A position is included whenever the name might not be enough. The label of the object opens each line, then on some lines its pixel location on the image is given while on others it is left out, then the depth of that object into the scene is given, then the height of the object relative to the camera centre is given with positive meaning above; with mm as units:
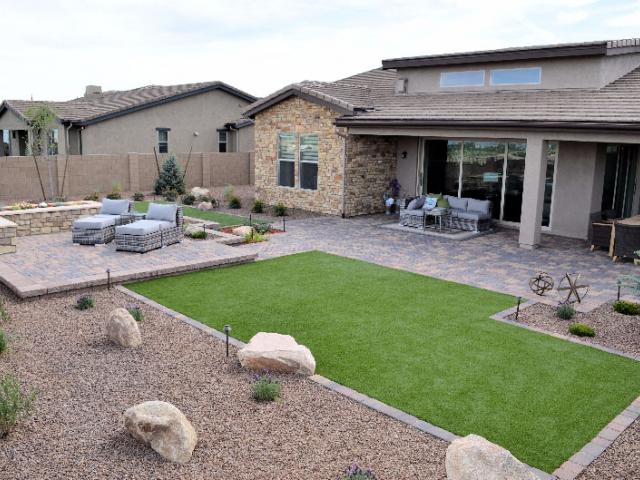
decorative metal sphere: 10666 -2302
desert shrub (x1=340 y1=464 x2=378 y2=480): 4871 -2625
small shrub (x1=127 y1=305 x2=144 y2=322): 8977 -2498
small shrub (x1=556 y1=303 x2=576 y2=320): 9586 -2507
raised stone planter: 14508 -1814
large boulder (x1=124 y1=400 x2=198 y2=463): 5359 -2550
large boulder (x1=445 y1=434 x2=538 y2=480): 4629 -2410
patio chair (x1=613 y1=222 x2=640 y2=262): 13422 -1915
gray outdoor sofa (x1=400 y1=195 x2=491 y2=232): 16938 -1760
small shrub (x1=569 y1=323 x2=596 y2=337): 8844 -2574
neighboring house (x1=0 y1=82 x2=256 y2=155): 27625 +1152
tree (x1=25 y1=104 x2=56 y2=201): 22484 +828
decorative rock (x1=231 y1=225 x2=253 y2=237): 15538 -2165
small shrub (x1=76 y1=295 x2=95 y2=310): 9586 -2505
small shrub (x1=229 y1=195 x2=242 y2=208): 21594 -1951
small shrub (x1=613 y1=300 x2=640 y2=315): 9836 -2488
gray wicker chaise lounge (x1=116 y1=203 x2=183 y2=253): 12797 -1831
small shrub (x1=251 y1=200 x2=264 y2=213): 20594 -2046
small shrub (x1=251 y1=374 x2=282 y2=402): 6512 -2609
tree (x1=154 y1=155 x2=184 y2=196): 25359 -1385
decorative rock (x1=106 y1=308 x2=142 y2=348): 7969 -2431
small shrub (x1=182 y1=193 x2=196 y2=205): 22844 -2018
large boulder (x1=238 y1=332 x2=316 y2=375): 7191 -2492
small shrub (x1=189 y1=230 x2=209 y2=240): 15039 -2185
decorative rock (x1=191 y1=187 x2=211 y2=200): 24503 -1880
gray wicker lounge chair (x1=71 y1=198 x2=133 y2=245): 13352 -1815
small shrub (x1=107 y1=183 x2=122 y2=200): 23027 -1834
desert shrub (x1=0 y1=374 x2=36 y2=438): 5586 -2461
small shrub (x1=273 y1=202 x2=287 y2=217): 19641 -2031
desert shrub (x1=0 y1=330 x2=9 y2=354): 7566 -2496
